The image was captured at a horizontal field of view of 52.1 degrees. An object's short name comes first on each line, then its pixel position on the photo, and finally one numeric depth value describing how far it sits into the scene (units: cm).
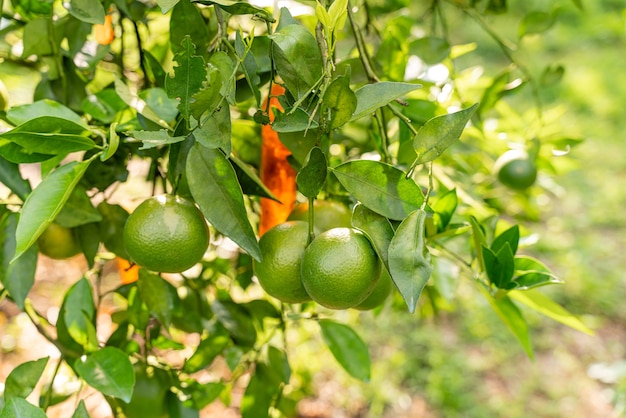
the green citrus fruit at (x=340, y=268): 53
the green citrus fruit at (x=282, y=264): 58
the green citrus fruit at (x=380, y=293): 61
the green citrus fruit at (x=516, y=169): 99
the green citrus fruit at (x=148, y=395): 73
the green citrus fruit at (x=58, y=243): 70
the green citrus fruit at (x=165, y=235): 56
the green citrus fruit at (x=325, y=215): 63
